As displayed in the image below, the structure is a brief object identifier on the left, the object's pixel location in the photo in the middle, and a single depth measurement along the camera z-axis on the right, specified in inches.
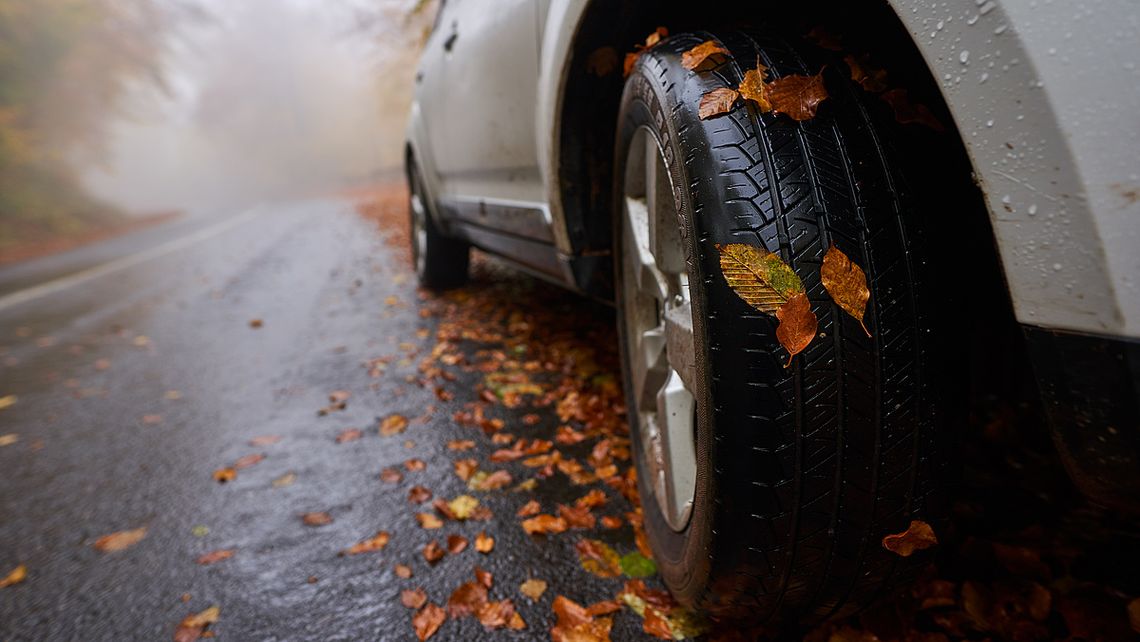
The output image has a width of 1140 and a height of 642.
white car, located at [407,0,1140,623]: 22.2
